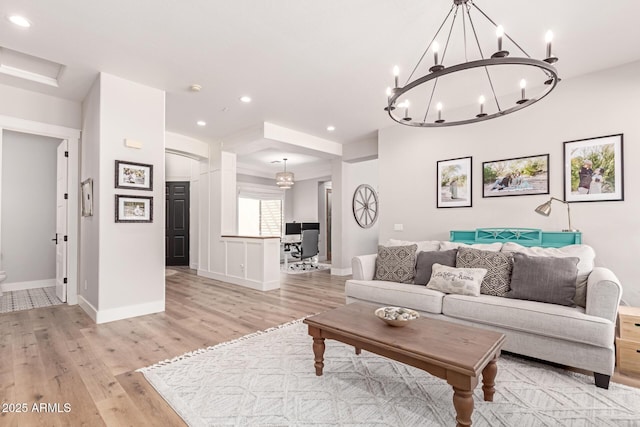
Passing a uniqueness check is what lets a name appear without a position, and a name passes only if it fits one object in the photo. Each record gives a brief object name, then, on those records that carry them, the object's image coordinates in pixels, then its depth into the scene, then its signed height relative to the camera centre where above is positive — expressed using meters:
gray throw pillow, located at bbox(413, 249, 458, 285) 3.37 -0.51
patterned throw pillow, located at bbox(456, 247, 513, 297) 2.87 -0.50
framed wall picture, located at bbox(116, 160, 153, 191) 3.62 +0.48
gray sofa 2.13 -0.83
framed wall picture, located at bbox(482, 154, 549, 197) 3.87 +0.51
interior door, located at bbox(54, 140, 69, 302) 4.28 -0.12
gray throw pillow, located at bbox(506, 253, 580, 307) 2.53 -0.55
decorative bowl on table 2.06 -0.68
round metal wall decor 7.19 +0.24
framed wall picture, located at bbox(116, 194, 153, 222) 3.61 +0.09
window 9.30 -0.05
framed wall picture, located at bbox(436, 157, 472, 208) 4.50 +0.48
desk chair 7.18 -0.69
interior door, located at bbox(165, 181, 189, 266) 7.87 -0.21
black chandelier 1.76 +1.62
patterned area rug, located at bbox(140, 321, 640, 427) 1.79 -1.17
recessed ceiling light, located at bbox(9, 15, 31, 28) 2.54 +1.62
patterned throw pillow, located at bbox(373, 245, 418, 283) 3.51 -0.57
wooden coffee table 1.58 -0.77
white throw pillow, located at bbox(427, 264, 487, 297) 2.86 -0.62
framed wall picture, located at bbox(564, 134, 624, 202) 3.38 +0.52
